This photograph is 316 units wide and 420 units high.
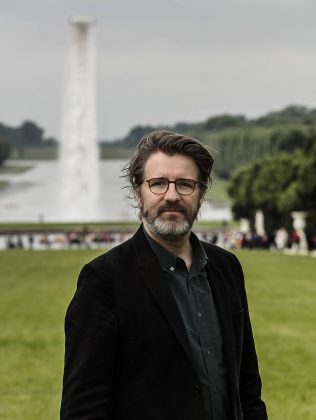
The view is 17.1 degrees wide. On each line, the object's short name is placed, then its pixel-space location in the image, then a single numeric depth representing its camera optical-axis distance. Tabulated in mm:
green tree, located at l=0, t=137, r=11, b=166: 138500
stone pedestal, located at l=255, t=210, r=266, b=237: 52353
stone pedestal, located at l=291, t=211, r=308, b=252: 39875
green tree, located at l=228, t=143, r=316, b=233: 43188
